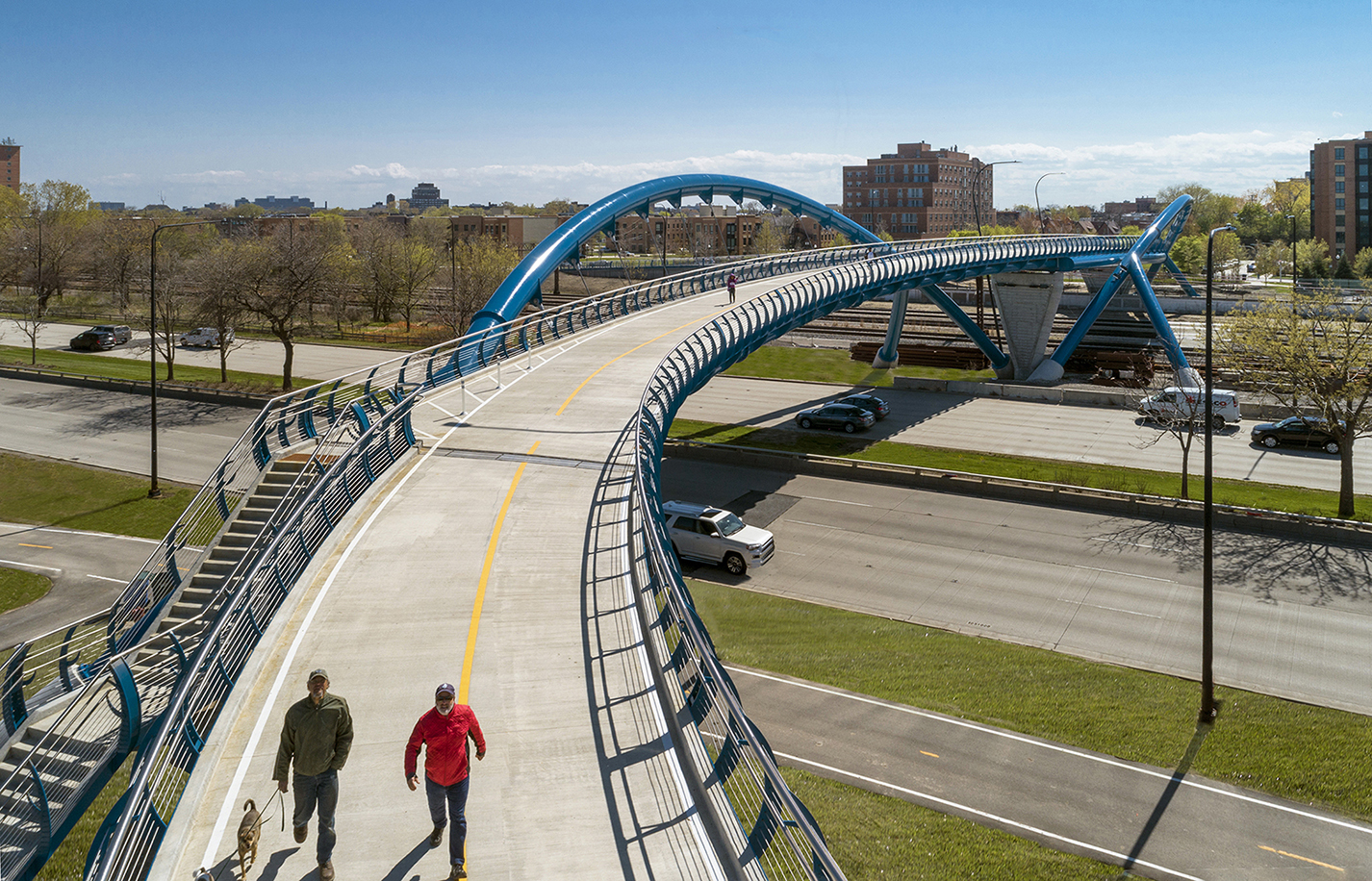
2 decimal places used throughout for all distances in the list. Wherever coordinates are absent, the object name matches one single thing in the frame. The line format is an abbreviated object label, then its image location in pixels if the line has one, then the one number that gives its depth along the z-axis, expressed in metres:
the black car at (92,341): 64.38
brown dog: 6.76
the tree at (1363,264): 83.56
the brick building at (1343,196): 98.19
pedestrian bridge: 7.35
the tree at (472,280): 60.09
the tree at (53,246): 79.88
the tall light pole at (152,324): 30.73
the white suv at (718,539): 24.30
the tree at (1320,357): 26.92
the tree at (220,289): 46.31
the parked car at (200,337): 65.56
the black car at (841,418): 40.97
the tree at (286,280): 46.81
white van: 30.65
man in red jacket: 7.09
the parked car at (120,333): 66.25
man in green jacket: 7.10
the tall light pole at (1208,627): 16.61
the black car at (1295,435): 35.75
